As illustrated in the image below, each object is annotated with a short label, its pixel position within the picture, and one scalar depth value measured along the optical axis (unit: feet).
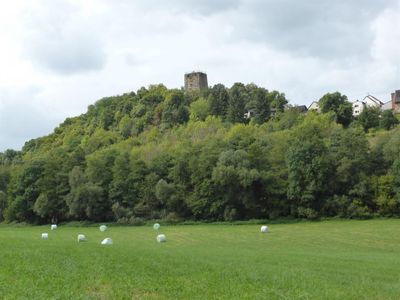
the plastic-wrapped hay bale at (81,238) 149.00
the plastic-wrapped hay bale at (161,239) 150.61
